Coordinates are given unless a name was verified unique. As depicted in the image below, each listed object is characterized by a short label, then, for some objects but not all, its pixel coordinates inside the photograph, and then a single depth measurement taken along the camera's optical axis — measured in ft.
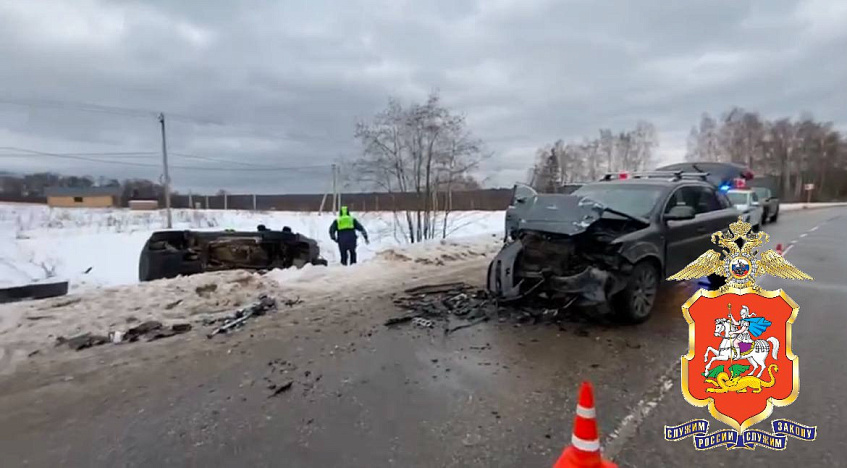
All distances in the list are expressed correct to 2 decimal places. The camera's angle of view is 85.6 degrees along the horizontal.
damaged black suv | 17.06
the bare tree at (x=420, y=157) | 46.60
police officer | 36.17
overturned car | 25.66
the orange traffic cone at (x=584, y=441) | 7.07
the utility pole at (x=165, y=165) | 77.00
